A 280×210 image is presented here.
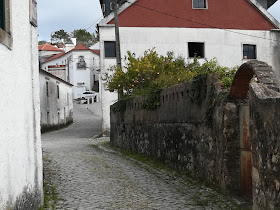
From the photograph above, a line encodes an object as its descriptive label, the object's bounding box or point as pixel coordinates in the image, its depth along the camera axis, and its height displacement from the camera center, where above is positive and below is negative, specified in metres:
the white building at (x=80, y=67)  65.88 +5.73
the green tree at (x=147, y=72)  16.90 +1.24
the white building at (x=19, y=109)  4.84 -0.04
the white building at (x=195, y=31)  25.98 +4.33
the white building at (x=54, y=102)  34.91 +0.28
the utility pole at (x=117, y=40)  21.27 +3.17
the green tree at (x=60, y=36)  99.94 +15.87
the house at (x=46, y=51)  74.49 +9.44
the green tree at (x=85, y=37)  95.38 +14.87
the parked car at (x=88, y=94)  62.72 +1.47
